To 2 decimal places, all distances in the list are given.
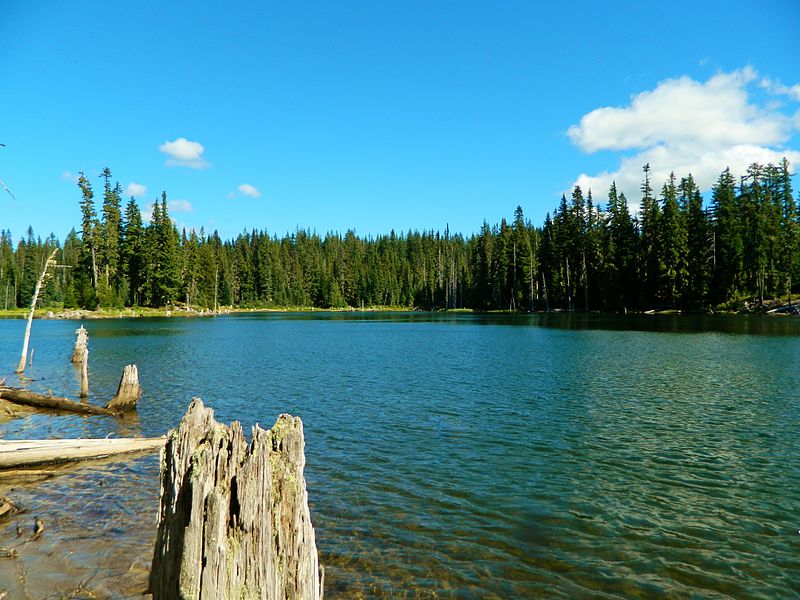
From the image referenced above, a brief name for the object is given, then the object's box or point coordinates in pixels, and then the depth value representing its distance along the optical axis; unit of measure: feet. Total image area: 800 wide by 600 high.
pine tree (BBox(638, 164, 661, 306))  295.28
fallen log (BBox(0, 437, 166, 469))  39.86
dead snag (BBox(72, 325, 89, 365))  86.02
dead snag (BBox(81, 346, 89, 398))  74.33
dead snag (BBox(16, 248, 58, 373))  87.06
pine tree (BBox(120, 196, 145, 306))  330.75
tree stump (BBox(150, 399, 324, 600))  14.79
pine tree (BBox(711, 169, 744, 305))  261.65
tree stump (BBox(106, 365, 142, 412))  62.64
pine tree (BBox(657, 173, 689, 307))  282.36
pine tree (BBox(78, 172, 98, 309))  306.55
